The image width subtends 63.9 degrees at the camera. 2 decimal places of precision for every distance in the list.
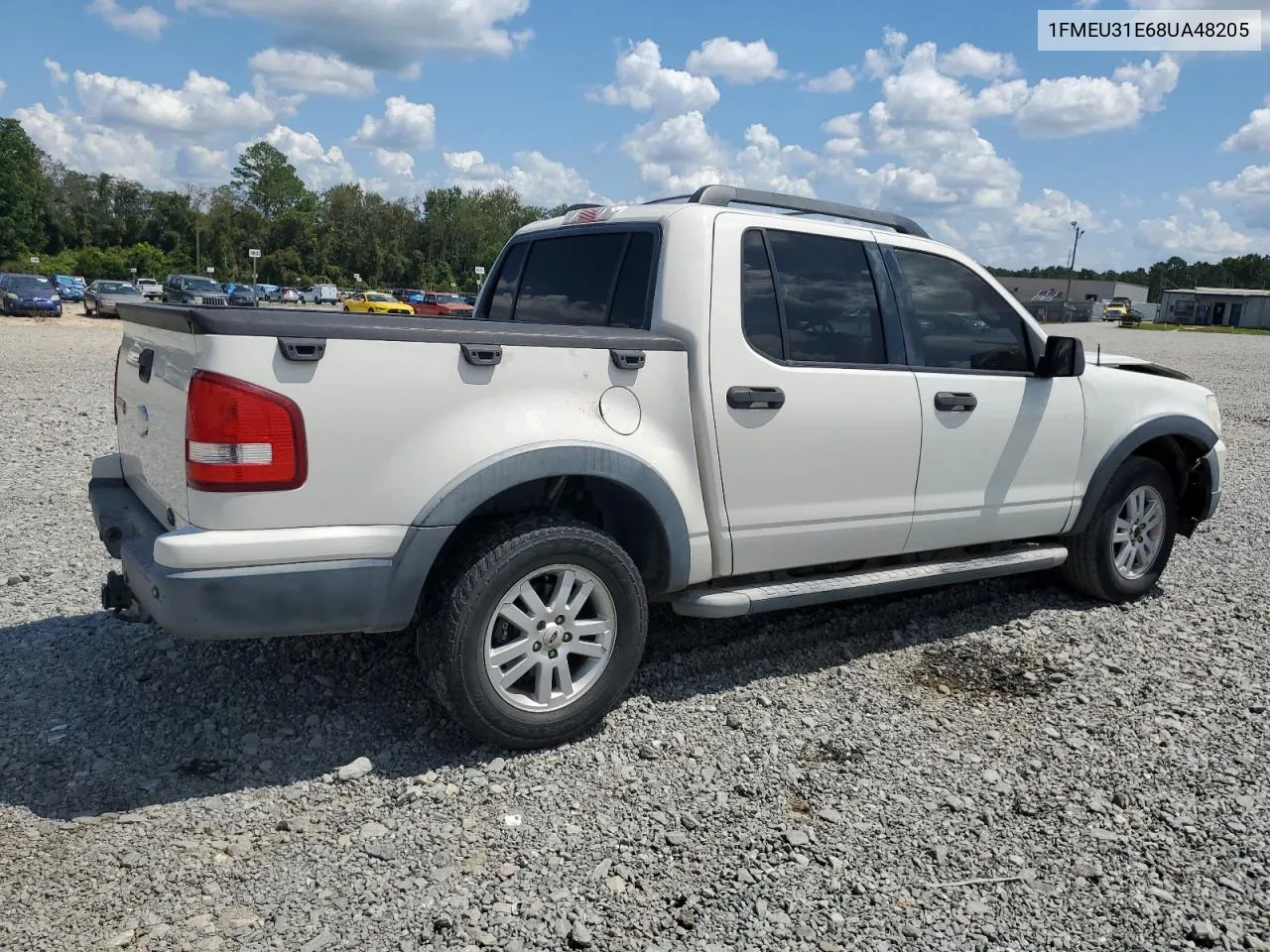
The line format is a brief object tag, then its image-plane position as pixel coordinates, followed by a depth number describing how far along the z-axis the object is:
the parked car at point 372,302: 39.69
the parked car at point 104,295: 39.72
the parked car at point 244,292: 54.09
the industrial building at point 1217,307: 88.75
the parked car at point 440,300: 48.06
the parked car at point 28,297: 35.00
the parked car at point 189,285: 38.25
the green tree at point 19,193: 85.44
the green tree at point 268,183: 115.81
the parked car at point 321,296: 64.38
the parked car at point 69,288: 55.92
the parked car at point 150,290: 48.53
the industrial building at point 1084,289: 107.56
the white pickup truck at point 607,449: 3.13
